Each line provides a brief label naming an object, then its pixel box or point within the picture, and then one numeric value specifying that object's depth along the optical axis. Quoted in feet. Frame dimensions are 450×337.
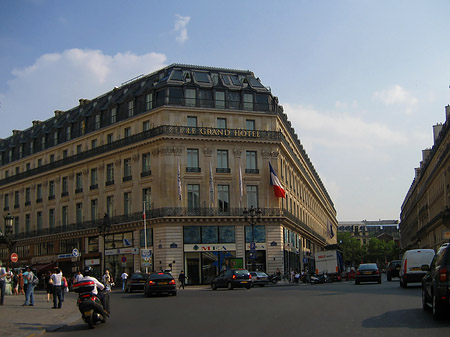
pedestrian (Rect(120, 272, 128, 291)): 155.45
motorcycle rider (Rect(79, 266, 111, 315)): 52.90
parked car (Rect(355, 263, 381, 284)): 133.80
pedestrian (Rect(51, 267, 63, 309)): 78.89
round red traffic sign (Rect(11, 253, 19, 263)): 116.06
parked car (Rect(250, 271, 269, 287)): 150.00
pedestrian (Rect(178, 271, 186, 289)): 164.25
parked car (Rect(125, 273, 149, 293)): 133.39
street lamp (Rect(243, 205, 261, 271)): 160.97
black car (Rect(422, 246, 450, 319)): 44.09
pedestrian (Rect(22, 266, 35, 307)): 84.81
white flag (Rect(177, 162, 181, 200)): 179.93
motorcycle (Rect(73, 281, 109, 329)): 51.60
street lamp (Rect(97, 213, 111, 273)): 170.33
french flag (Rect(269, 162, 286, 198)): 186.09
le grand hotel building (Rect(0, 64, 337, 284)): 181.98
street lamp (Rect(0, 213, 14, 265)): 113.70
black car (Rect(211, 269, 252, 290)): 125.90
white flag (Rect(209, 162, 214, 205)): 183.42
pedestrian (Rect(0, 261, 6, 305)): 84.16
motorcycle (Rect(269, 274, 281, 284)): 165.45
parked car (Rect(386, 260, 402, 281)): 163.32
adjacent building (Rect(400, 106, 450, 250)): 223.92
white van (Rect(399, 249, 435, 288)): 98.37
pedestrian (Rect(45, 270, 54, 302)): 80.44
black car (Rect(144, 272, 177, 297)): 107.45
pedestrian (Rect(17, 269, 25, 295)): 136.09
